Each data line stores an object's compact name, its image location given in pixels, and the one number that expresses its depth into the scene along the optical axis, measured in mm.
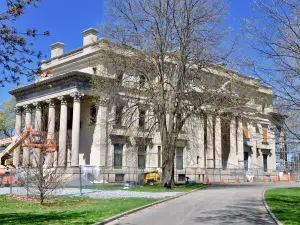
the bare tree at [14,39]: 8837
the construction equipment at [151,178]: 39153
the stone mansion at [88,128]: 42438
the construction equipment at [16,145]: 32469
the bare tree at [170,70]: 29562
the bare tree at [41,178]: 19359
